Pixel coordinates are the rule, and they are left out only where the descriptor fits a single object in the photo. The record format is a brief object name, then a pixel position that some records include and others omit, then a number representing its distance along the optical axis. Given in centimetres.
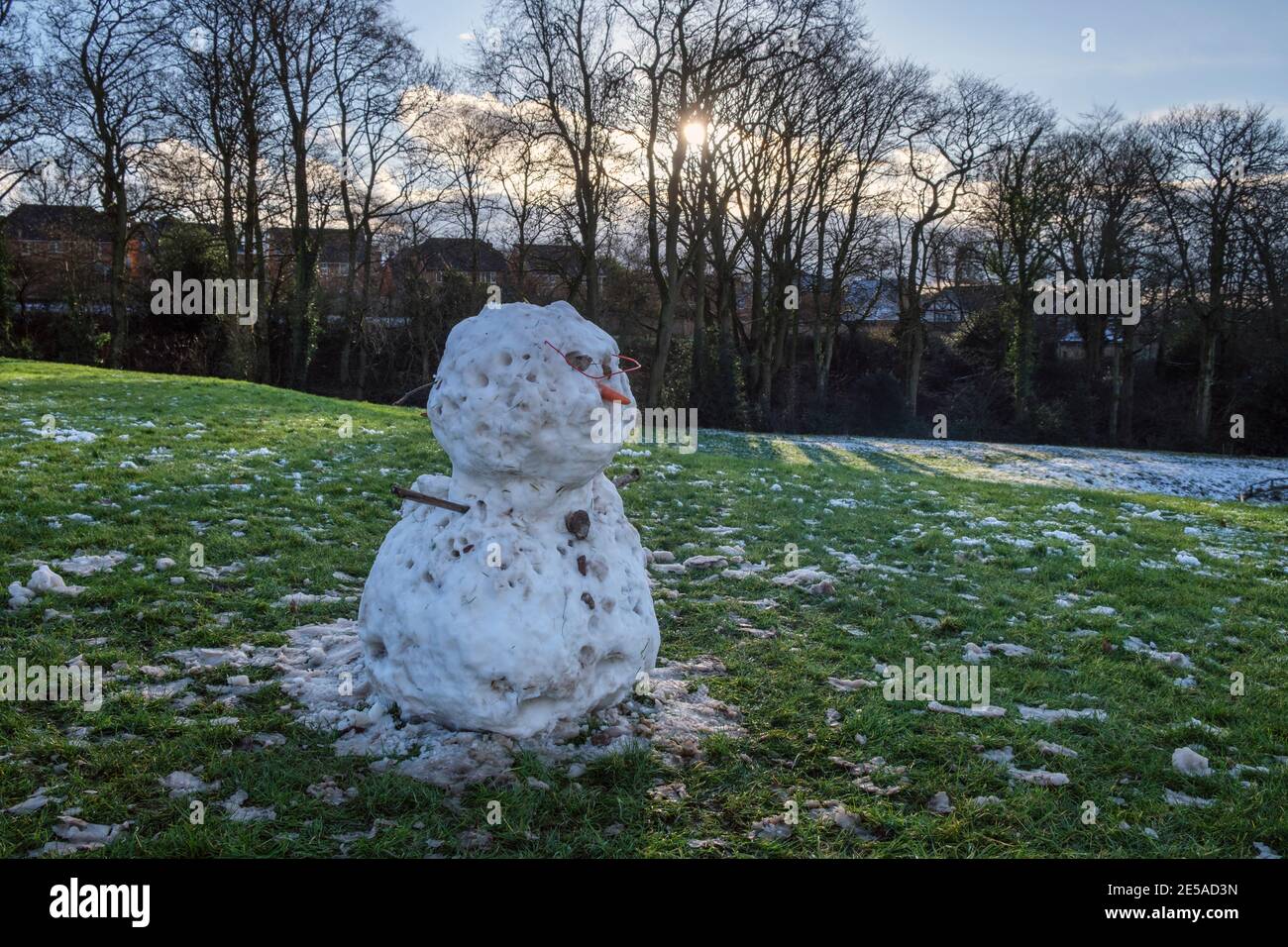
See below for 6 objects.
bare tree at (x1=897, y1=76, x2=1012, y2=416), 3047
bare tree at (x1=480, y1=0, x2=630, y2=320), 2511
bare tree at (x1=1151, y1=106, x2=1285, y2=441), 2916
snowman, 405
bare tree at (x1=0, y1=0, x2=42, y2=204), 2489
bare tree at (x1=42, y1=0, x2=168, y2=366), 2589
